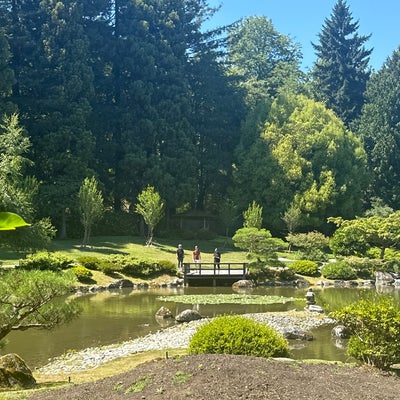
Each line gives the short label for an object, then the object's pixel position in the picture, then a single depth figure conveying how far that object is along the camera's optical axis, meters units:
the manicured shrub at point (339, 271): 33.28
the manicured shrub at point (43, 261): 27.02
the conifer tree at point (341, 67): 64.12
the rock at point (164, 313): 20.19
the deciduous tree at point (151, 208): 38.41
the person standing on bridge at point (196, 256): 33.97
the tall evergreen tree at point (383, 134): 54.69
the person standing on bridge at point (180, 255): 33.25
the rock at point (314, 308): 21.47
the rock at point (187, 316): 19.39
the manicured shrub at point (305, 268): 33.75
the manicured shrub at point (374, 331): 10.75
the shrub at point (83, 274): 28.09
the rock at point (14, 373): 9.83
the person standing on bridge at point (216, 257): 32.52
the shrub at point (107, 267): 30.25
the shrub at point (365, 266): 34.38
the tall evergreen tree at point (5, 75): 39.34
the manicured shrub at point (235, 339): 10.34
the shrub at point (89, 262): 30.14
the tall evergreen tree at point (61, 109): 41.06
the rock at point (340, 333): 16.69
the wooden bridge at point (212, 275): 31.19
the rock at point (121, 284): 28.77
